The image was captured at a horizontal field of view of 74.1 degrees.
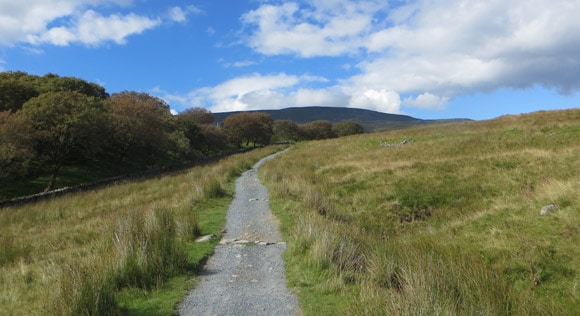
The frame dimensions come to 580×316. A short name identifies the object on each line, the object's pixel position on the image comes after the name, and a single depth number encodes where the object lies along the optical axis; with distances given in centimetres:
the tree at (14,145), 2983
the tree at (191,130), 6862
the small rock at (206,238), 1015
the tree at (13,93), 4291
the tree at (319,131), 12719
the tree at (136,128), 4328
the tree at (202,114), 11142
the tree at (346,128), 12769
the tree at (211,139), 7581
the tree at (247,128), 9588
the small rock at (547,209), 1038
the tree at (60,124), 3562
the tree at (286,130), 12539
